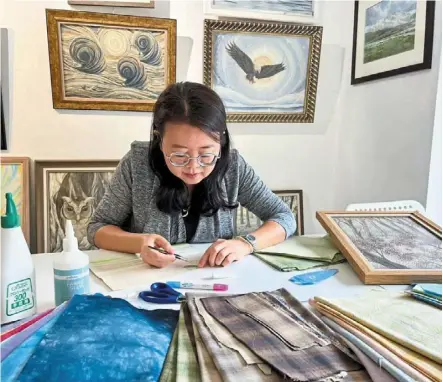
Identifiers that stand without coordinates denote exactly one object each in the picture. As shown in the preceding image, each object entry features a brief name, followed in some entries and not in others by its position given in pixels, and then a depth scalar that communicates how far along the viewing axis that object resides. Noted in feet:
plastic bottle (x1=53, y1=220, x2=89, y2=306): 2.23
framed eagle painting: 5.91
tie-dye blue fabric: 1.56
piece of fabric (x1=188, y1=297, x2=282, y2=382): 1.57
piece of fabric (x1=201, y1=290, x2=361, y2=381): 1.60
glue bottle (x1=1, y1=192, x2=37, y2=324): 2.07
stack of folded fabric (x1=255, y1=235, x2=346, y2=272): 3.06
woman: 3.33
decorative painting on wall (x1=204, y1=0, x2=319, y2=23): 5.79
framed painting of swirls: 5.34
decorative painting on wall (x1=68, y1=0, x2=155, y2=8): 5.32
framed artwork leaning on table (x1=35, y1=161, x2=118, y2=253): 5.57
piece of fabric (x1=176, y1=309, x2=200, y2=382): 1.60
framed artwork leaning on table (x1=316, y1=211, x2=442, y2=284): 2.75
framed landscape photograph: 4.58
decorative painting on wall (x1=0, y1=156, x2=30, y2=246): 5.38
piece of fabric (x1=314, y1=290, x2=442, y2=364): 1.82
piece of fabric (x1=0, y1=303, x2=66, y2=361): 1.70
